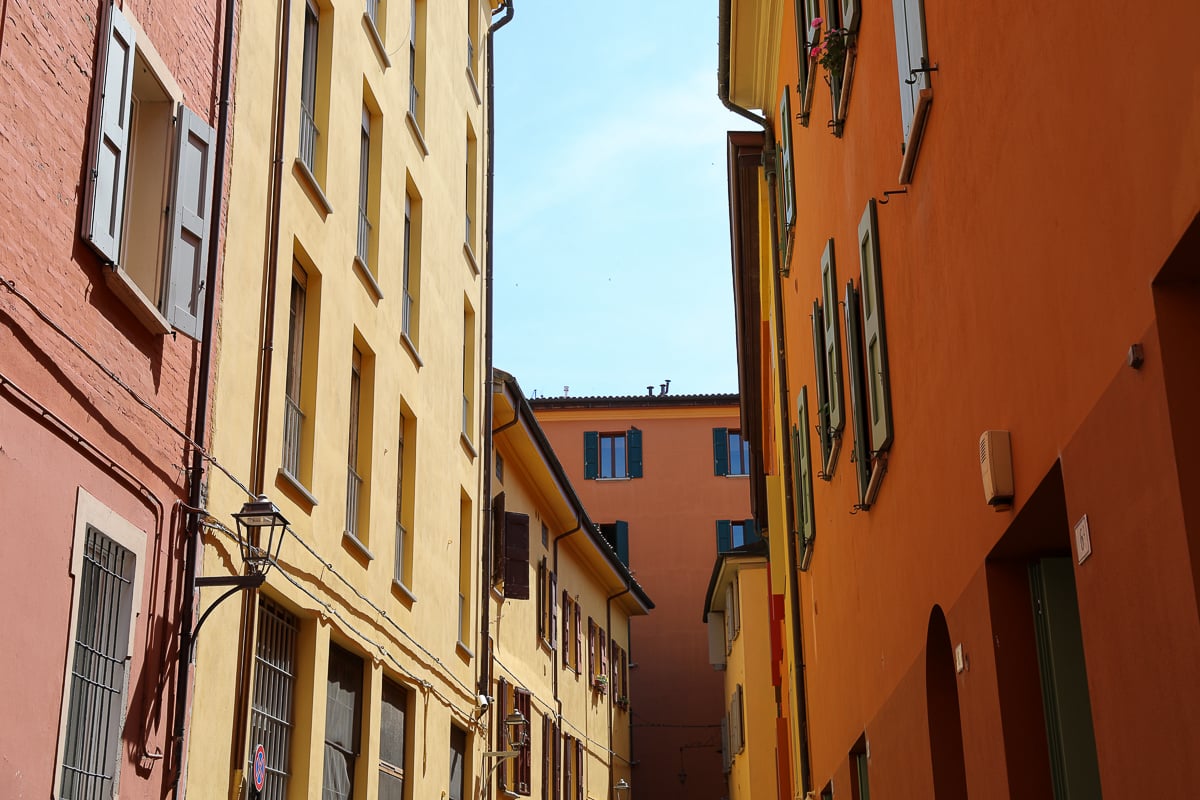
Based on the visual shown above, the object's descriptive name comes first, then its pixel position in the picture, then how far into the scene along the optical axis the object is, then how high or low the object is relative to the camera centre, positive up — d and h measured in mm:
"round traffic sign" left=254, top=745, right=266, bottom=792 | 10297 +1127
